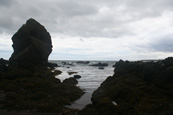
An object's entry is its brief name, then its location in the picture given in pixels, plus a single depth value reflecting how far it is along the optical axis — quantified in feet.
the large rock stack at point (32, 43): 146.77
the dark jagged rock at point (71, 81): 87.84
